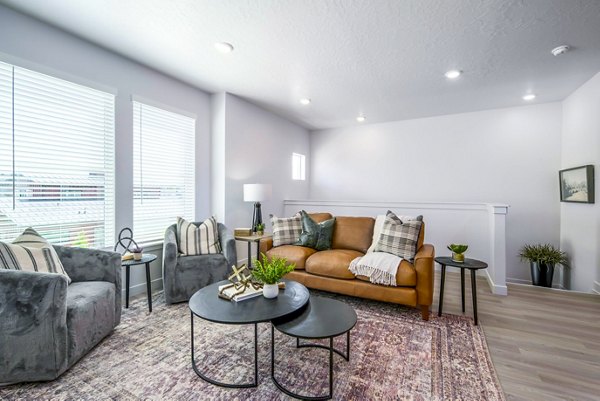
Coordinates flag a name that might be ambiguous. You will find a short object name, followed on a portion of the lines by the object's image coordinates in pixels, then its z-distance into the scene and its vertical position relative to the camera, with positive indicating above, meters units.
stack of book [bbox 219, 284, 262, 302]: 1.93 -0.66
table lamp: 4.05 +0.13
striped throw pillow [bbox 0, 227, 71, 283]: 1.86 -0.38
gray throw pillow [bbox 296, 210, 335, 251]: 3.47 -0.42
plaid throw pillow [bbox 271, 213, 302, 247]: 3.55 -0.38
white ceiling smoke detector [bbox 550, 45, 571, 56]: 2.67 +1.48
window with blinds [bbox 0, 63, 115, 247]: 2.31 +0.39
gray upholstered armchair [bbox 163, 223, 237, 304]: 2.89 -0.73
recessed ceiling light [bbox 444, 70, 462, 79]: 3.24 +1.52
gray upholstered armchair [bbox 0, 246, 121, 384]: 1.66 -0.78
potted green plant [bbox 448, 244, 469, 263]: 2.68 -0.50
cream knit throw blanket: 2.68 -0.65
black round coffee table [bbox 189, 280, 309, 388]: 1.67 -0.69
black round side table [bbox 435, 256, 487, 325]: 2.52 -0.59
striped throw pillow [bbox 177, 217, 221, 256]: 3.21 -0.44
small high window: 5.95 +0.77
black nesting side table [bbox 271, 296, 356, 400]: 1.59 -0.76
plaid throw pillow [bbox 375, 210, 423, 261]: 2.90 -0.39
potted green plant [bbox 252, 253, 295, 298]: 1.95 -0.51
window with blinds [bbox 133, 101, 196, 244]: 3.27 +0.40
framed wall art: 3.41 +0.23
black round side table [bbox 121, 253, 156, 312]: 2.68 -0.61
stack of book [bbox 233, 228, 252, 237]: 3.85 -0.44
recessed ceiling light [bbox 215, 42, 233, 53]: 2.70 +1.52
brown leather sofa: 2.61 -0.68
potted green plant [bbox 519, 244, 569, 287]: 3.99 -0.88
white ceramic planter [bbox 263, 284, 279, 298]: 1.97 -0.63
